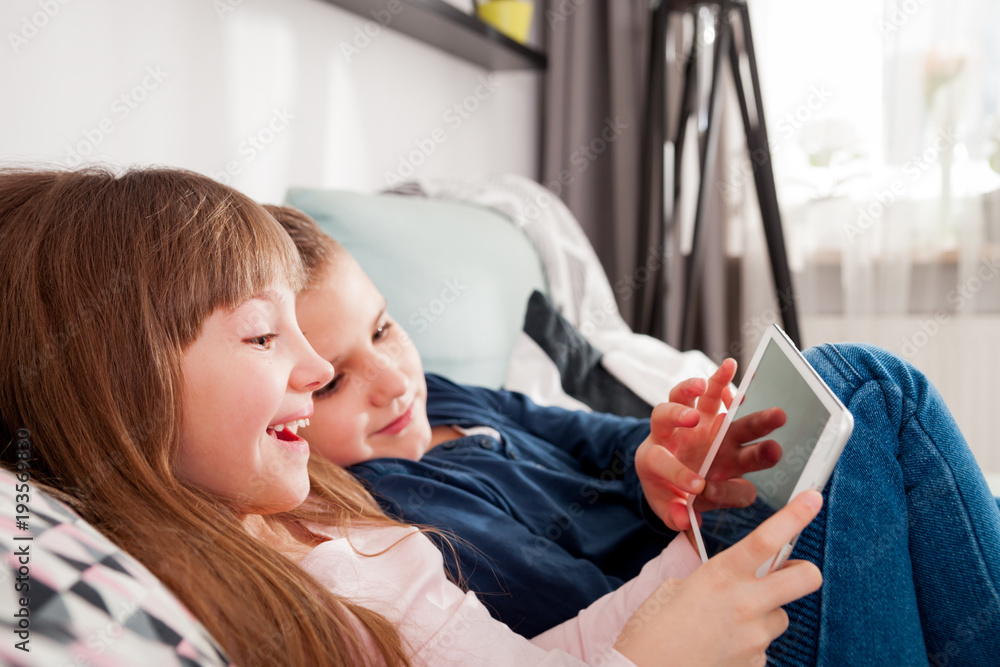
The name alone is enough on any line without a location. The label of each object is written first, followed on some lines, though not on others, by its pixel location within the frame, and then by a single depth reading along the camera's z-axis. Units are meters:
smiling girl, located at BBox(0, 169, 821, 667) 0.45
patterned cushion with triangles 0.29
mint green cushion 1.06
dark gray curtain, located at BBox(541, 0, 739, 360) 2.11
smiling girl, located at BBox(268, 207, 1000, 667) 0.49
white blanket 1.21
